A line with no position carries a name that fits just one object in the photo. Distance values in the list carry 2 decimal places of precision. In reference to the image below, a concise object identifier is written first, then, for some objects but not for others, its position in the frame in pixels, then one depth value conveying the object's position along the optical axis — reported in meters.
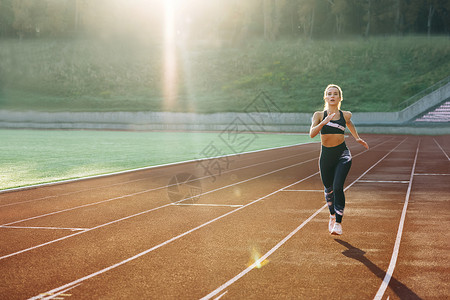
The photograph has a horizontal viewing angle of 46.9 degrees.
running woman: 7.11
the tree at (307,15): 81.94
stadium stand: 45.81
